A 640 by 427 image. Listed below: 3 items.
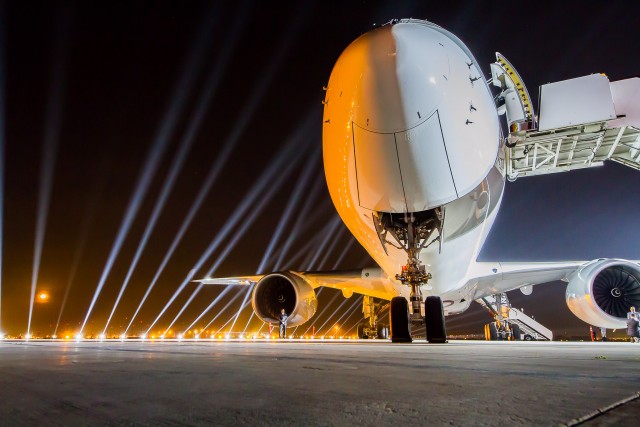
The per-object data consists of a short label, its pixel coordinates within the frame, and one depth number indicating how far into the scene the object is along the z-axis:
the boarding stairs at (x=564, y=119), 6.91
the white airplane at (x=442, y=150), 4.79
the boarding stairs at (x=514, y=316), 14.96
